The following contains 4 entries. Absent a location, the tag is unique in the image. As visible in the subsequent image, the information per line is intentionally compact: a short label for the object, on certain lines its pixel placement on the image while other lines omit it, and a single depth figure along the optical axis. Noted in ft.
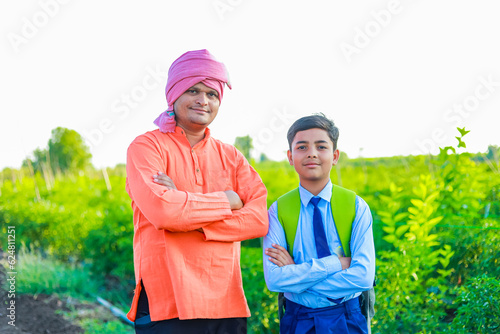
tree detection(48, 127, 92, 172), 94.28
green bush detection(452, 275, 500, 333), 8.61
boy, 7.00
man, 6.82
